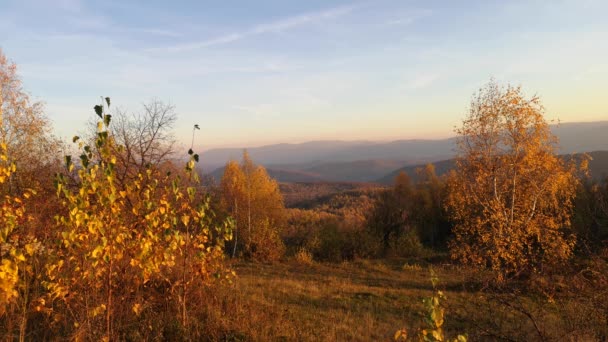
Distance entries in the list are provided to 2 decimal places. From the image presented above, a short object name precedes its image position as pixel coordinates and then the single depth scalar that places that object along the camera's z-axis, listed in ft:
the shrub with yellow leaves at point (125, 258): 15.38
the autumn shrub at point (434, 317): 10.00
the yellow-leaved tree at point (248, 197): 106.59
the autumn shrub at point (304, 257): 81.92
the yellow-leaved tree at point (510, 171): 57.00
